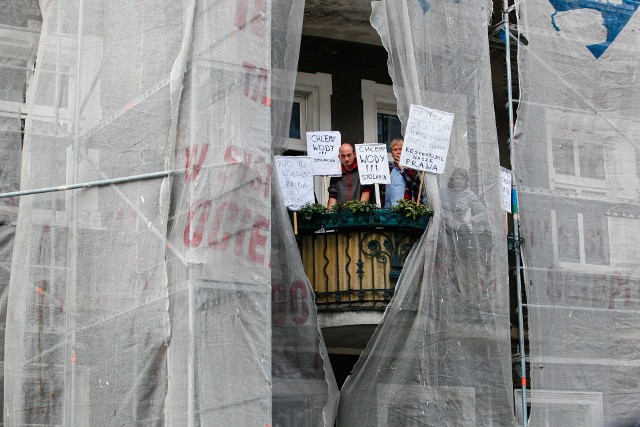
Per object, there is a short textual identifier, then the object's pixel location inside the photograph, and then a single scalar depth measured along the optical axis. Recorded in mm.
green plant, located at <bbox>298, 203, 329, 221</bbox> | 12211
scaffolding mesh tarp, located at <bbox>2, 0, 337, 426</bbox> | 10328
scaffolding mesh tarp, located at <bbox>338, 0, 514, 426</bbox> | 11891
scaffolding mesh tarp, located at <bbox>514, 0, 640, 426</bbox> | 12727
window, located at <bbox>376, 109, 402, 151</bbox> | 14828
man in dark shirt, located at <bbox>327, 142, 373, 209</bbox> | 12875
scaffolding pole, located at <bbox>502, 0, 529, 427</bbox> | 12641
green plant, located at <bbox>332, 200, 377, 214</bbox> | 12188
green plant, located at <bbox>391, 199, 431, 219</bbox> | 12156
